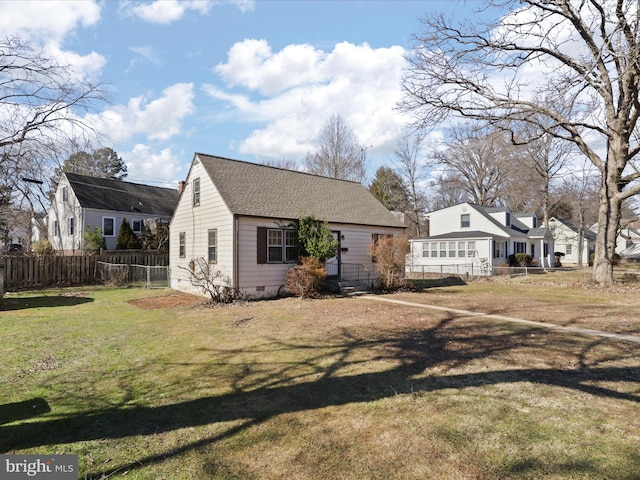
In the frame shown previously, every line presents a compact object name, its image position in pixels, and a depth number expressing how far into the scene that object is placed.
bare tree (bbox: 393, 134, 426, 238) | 42.75
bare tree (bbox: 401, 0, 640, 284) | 13.20
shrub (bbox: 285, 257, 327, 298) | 14.00
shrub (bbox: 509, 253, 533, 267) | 29.98
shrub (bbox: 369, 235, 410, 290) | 15.89
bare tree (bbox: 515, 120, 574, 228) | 34.28
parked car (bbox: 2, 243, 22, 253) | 35.39
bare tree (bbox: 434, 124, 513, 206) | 39.91
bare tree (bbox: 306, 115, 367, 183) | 37.59
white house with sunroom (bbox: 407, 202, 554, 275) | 27.39
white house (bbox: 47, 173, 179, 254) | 27.48
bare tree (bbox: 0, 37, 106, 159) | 11.84
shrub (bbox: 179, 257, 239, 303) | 13.05
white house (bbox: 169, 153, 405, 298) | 13.85
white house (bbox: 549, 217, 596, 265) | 44.12
